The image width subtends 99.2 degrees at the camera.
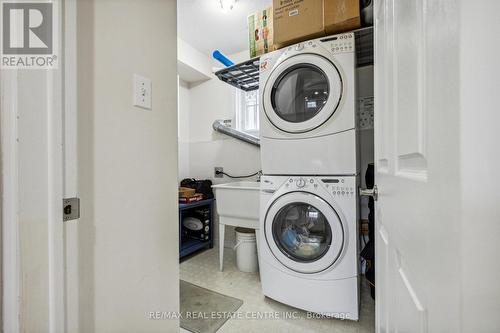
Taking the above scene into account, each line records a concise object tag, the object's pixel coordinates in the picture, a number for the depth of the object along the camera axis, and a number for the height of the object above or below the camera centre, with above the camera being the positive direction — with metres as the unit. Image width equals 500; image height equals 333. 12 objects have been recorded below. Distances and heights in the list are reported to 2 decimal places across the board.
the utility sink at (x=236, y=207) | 1.75 -0.34
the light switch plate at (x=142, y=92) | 0.74 +0.27
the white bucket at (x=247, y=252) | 1.88 -0.76
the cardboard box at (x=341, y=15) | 1.19 +0.86
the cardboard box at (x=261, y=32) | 1.61 +1.04
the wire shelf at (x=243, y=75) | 1.78 +0.87
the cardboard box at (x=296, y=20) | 1.29 +0.92
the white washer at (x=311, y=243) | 1.22 -0.49
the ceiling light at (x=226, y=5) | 1.75 +1.36
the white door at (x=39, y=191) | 0.45 -0.05
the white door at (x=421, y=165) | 0.26 +0.00
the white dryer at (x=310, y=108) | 1.23 +0.36
